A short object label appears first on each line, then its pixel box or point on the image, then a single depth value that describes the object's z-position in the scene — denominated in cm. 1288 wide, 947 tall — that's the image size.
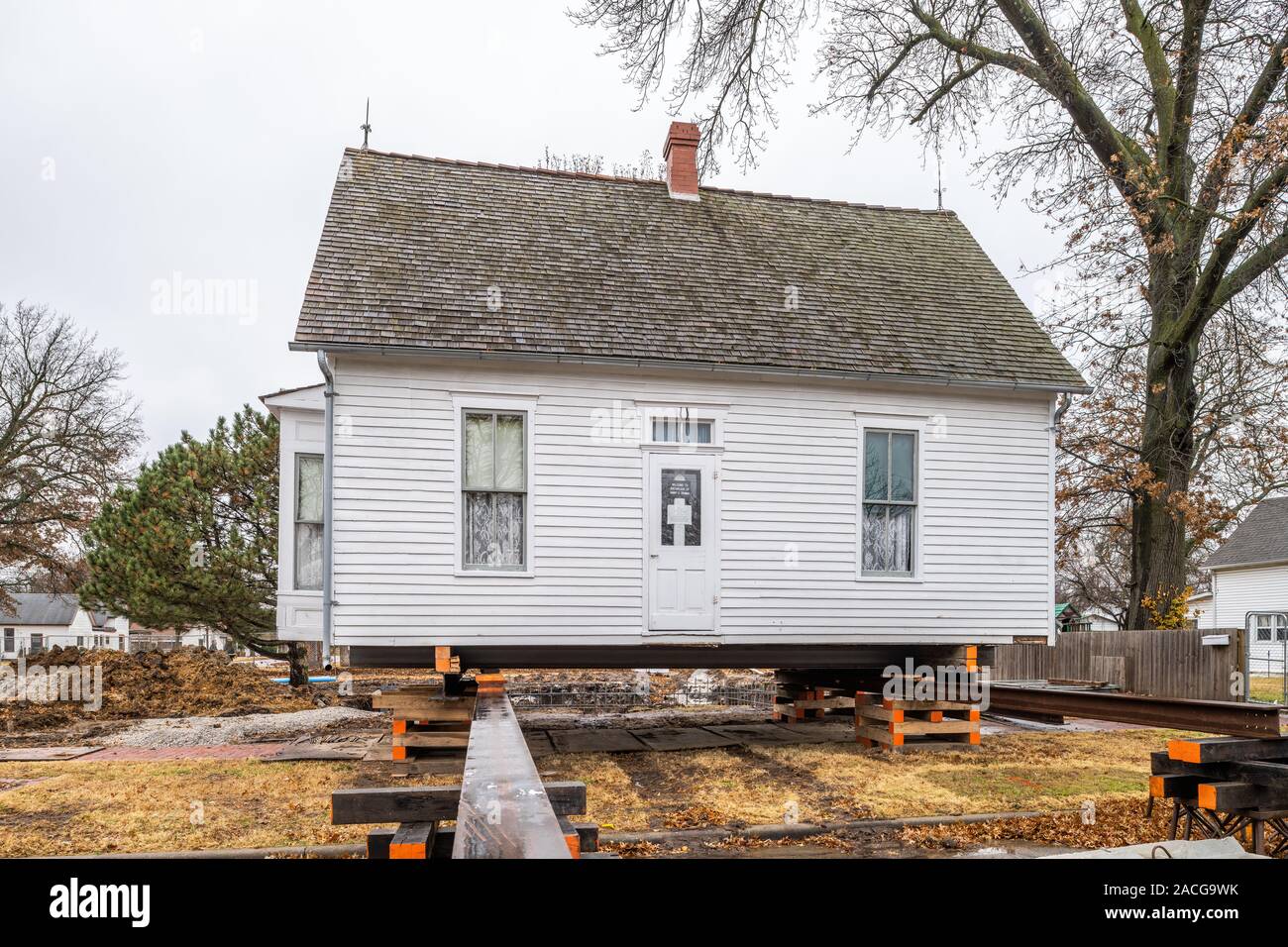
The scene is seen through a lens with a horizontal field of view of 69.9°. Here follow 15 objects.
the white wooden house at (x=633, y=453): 1105
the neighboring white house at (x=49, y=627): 6731
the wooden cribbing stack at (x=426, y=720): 1116
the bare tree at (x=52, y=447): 2691
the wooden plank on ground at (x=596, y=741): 1230
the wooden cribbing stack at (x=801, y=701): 1505
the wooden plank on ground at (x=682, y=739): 1262
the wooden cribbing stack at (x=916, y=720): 1211
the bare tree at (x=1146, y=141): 1705
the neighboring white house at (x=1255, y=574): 3688
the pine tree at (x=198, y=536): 1956
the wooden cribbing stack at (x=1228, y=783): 552
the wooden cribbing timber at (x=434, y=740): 1112
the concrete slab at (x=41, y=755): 1155
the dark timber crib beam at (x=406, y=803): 423
